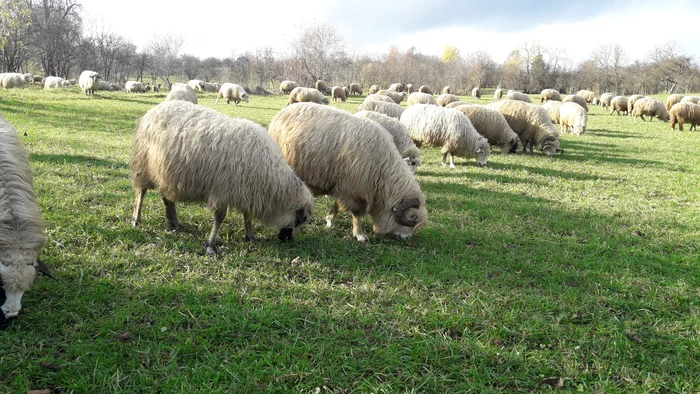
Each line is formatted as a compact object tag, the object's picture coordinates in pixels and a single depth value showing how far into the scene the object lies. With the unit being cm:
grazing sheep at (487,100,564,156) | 1480
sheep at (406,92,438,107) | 2606
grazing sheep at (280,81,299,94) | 4662
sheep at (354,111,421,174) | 964
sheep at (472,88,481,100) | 5883
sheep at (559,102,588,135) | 2070
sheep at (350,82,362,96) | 5496
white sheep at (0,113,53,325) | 324
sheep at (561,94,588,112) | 3067
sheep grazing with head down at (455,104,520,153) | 1438
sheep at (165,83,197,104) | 2114
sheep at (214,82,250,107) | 3109
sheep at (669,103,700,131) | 2375
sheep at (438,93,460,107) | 2531
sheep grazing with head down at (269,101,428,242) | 586
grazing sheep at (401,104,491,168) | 1184
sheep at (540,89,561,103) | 4478
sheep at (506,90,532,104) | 2772
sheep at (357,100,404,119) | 1430
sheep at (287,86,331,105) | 2862
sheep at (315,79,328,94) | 4876
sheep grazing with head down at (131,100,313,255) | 488
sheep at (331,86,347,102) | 4231
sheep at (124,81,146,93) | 4131
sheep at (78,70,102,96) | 2723
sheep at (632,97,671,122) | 2958
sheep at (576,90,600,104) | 4978
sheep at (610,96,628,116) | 3594
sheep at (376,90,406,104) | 3423
